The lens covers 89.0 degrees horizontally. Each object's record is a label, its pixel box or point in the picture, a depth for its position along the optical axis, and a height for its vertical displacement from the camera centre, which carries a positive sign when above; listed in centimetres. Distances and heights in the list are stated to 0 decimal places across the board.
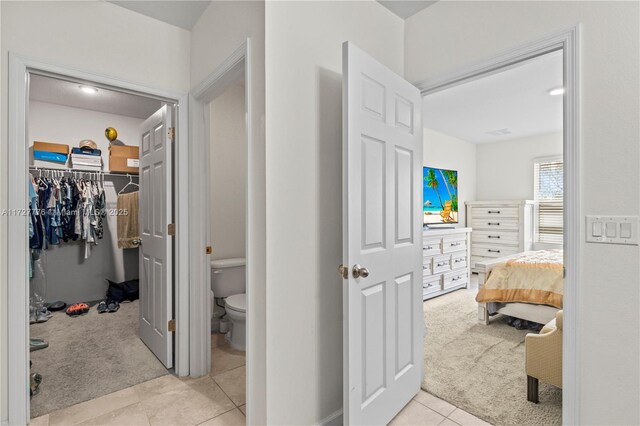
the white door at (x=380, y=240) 154 -15
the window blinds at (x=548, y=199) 543 +22
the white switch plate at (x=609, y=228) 134 -7
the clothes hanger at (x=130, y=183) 453 +41
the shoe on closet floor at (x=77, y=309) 376 -113
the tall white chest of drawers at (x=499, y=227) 532 -26
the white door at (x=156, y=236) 241 -18
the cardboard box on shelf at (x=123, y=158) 433 +74
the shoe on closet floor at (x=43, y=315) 355 -114
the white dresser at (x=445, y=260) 448 -70
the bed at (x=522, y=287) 303 -74
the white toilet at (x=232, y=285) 285 -70
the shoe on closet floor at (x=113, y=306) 389 -113
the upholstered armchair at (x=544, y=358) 188 -87
